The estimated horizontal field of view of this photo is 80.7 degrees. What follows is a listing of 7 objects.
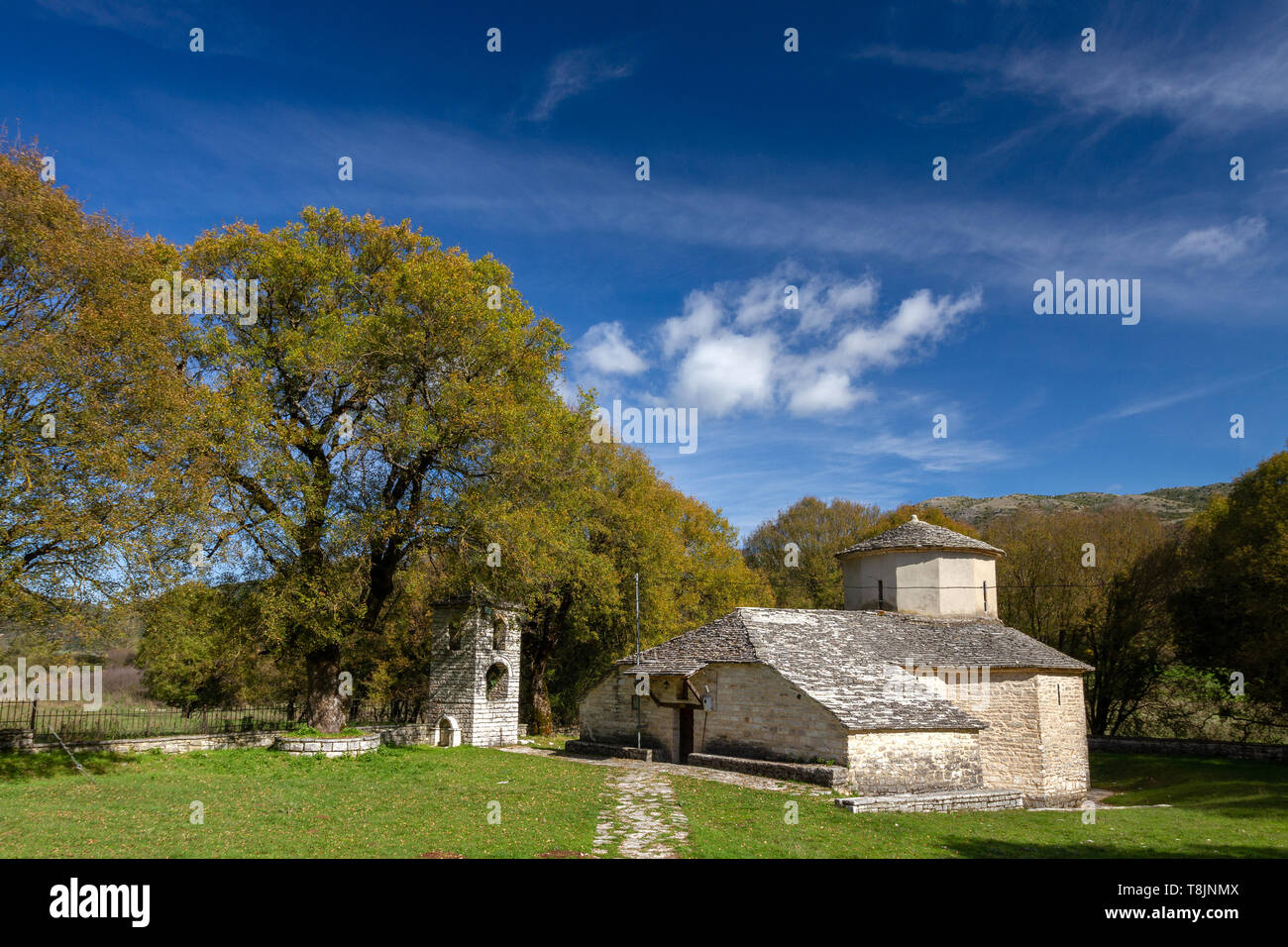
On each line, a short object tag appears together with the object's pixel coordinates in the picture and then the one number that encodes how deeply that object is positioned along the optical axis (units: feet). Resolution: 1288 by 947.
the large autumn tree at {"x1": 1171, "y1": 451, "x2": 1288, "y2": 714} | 92.99
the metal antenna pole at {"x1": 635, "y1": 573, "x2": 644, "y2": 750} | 83.80
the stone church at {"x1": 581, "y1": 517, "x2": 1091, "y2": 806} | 65.92
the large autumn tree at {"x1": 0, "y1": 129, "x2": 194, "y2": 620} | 47.52
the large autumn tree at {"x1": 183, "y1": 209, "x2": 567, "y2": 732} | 64.85
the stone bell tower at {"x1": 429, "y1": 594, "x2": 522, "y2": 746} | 87.76
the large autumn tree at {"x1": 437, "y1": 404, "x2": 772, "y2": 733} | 74.54
